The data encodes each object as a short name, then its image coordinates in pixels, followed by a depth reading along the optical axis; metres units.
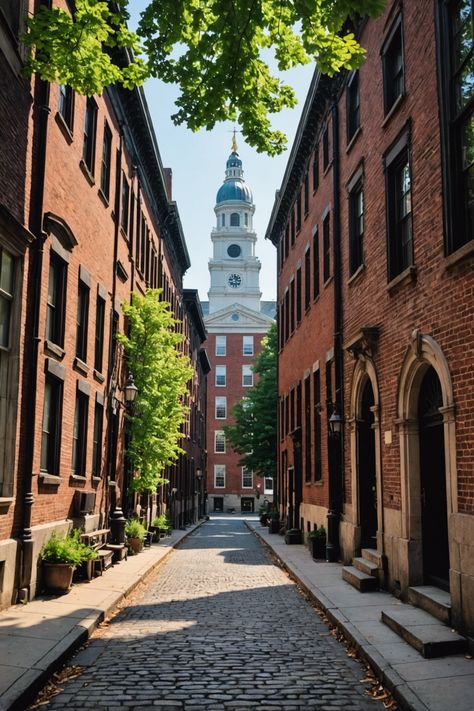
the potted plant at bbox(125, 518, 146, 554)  20.39
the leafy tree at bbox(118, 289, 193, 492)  21.75
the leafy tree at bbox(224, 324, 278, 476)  43.03
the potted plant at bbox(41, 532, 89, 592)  12.09
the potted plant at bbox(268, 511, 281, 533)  32.28
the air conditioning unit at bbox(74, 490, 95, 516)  15.48
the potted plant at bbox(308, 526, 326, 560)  18.33
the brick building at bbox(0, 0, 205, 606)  11.16
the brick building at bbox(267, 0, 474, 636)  9.80
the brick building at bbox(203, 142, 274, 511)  81.56
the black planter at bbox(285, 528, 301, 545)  24.66
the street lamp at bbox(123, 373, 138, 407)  17.86
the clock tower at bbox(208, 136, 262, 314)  102.62
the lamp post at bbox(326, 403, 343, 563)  17.72
